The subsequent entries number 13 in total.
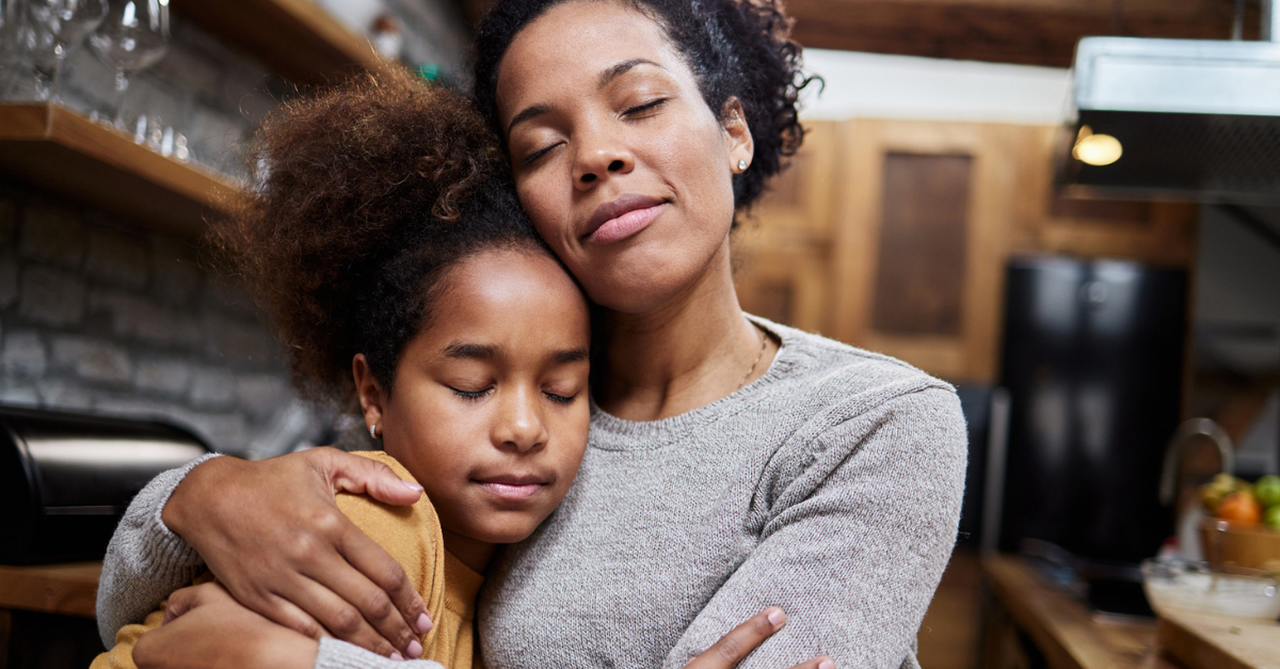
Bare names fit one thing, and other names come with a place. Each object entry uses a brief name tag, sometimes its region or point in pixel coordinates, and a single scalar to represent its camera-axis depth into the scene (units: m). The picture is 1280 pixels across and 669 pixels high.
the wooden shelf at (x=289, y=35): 1.94
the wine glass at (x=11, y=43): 1.41
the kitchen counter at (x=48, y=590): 1.31
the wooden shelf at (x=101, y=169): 1.27
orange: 2.03
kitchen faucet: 3.30
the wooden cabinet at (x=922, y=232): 3.85
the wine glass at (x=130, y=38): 1.50
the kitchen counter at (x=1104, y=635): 1.27
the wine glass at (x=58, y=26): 1.41
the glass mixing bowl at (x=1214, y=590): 1.56
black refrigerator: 3.64
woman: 0.87
